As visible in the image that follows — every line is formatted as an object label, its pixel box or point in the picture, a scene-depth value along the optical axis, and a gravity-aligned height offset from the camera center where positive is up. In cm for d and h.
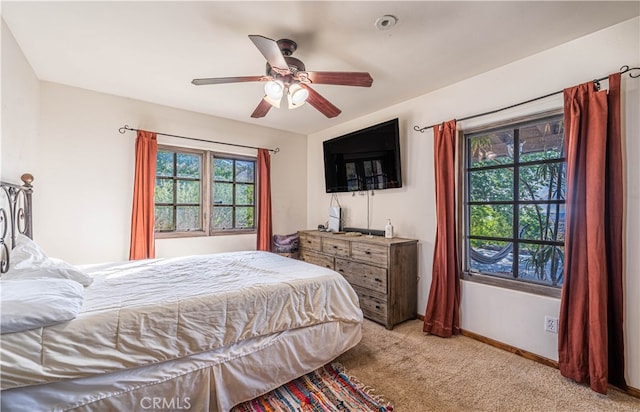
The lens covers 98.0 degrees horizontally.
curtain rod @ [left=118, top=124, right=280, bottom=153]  325 +92
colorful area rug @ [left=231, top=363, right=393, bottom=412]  174 -125
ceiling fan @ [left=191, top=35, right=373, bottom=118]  197 +95
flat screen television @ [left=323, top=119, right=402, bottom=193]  328 +64
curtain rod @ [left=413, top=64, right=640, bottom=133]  190 +91
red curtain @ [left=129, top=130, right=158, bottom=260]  322 +10
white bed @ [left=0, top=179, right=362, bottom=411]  123 -72
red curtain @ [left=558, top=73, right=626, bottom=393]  187 -23
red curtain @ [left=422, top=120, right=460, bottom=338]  277 -46
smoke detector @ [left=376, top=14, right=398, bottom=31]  184 +126
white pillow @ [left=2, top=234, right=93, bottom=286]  161 -37
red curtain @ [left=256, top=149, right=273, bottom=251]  418 +3
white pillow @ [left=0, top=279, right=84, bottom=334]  115 -43
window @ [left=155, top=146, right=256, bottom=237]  358 +21
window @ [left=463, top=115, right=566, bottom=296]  232 +4
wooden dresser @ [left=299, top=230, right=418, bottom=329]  295 -73
